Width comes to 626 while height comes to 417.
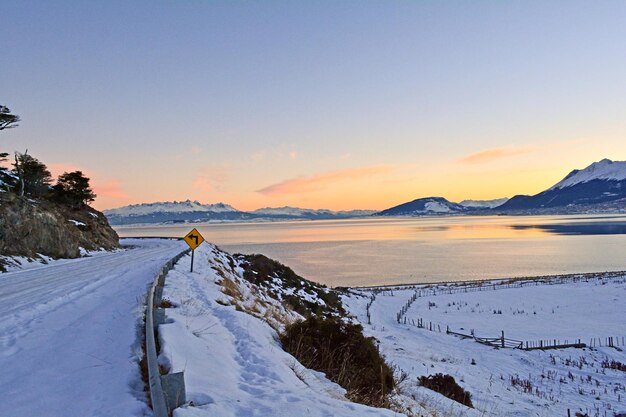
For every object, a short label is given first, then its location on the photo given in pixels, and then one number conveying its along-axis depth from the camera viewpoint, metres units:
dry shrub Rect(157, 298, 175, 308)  10.33
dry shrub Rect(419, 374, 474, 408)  12.73
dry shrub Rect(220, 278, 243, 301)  16.29
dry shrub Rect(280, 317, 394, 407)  8.38
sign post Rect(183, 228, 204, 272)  19.84
